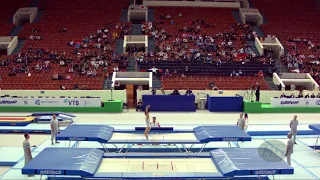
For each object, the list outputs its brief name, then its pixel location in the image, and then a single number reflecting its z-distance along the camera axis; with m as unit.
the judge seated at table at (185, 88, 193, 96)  29.80
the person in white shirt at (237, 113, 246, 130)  18.23
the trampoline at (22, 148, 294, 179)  11.45
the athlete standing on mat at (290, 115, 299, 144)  16.67
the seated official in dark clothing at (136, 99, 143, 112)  28.95
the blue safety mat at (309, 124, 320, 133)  16.77
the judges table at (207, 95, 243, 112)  29.06
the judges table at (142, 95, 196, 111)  28.92
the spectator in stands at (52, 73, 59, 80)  33.31
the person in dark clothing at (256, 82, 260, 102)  29.63
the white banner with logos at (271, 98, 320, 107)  29.45
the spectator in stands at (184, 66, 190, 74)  35.43
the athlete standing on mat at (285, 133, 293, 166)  13.58
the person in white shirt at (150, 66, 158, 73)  34.69
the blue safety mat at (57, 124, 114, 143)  15.28
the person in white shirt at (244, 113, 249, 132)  18.55
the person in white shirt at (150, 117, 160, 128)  18.21
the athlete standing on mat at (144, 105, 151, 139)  16.92
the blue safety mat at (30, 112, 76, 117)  23.38
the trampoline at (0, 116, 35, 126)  21.95
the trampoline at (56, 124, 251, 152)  15.42
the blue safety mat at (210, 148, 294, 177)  11.52
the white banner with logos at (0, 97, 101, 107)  28.27
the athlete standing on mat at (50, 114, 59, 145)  16.92
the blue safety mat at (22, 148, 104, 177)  11.28
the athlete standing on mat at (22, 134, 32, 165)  12.95
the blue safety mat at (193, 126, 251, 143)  15.45
